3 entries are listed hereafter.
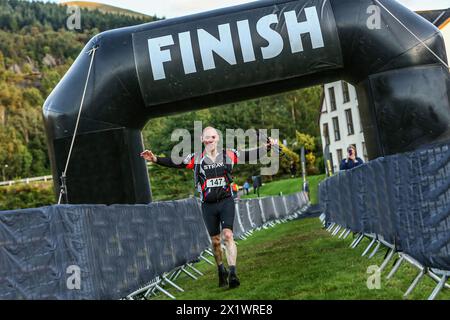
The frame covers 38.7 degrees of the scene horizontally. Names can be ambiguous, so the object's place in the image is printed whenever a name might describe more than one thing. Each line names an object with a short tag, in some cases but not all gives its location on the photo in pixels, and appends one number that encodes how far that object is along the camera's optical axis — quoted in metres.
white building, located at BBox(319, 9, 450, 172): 55.66
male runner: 7.88
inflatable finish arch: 10.02
